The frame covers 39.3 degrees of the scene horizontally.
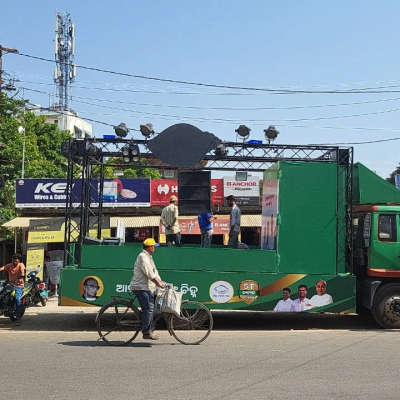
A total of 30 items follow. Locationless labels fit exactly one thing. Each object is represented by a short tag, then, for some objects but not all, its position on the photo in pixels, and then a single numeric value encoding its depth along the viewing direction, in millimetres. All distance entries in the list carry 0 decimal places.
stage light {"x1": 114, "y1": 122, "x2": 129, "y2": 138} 13037
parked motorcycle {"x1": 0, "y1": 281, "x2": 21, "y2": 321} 11688
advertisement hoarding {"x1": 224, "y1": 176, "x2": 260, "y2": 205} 27531
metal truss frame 12797
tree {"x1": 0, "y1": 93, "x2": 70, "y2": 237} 31406
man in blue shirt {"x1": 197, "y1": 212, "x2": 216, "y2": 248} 13766
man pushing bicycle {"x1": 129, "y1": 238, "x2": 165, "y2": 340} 8898
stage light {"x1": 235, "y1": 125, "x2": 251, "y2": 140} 13391
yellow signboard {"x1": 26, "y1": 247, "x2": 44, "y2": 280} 17703
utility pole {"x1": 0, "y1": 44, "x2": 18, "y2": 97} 26170
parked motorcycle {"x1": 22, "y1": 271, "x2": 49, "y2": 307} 13393
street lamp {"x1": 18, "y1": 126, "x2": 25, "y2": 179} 32875
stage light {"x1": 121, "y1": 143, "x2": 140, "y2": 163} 13195
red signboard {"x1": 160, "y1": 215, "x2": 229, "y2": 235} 25562
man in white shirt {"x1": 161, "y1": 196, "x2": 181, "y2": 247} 13469
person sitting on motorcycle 11867
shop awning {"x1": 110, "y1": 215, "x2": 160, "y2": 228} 25789
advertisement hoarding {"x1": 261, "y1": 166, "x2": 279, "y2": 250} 11711
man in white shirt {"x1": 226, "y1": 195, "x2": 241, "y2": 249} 12805
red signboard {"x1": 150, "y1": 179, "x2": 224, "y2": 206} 26828
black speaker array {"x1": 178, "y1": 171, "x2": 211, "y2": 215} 14273
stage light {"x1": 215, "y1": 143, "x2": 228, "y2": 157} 13117
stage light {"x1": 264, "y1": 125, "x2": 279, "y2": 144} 13180
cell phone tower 73500
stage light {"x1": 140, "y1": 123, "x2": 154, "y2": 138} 13039
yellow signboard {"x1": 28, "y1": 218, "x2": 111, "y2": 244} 18922
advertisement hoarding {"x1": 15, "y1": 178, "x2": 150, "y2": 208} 26594
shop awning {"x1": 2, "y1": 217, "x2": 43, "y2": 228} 24766
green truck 11047
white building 77406
